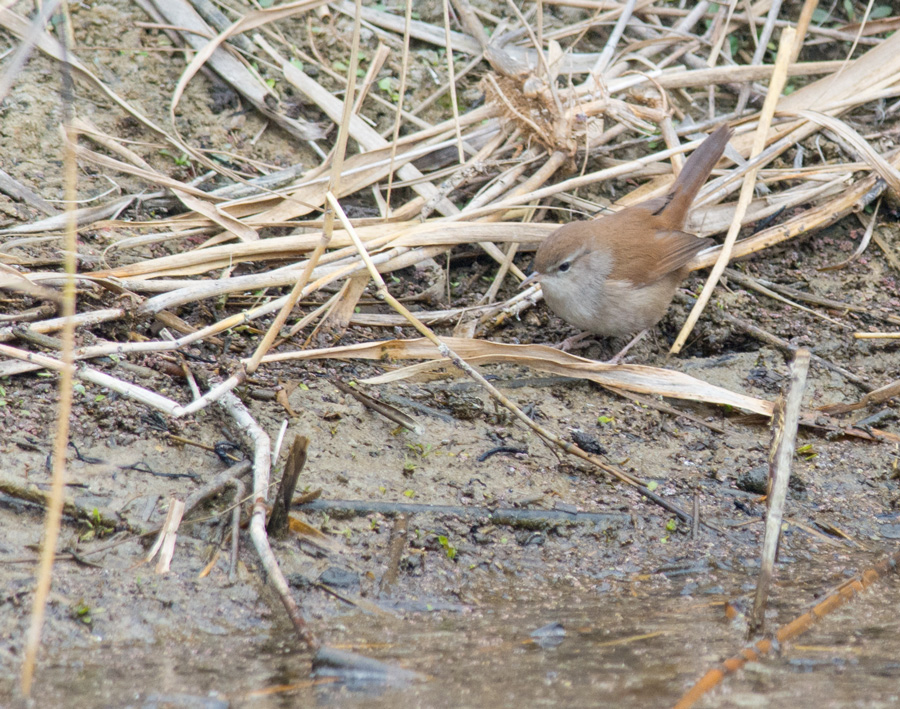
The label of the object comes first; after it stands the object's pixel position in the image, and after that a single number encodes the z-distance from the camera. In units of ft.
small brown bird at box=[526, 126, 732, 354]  32.53
